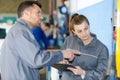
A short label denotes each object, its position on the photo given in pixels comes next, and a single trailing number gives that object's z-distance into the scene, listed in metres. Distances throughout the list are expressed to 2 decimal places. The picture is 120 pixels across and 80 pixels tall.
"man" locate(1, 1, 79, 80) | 2.49
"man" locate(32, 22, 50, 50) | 7.00
